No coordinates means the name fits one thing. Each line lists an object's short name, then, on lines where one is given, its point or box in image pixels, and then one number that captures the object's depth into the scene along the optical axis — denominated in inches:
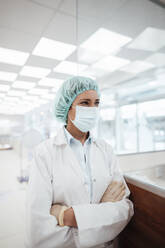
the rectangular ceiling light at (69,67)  131.2
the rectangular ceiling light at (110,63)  124.3
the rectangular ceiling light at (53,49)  99.0
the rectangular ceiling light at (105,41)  94.4
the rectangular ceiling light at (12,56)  93.9
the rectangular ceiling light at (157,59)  102.5
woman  33.1
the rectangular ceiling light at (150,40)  93.6
